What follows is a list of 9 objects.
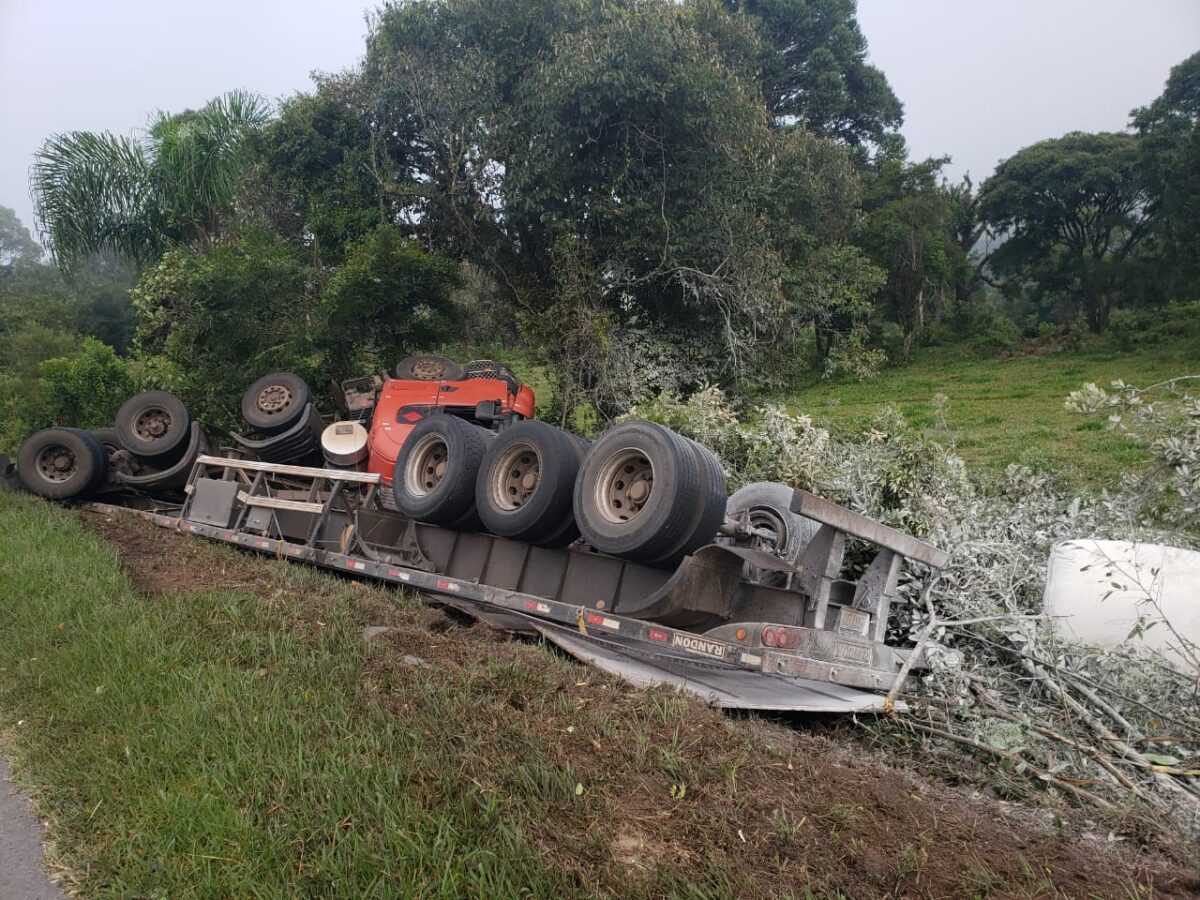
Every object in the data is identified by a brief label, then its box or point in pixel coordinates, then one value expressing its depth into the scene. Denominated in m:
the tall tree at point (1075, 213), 28.61
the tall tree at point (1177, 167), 22.42
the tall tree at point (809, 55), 26.62
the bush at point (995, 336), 26.78
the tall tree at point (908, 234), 27.73
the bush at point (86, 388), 14.18
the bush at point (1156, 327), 22.92
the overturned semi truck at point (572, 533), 5.12
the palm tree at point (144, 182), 16.83
